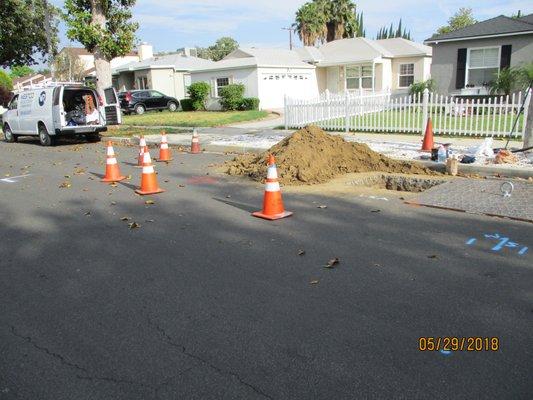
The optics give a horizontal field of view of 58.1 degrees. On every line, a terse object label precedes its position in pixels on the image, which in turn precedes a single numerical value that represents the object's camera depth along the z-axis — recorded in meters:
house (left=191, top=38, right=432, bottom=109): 31.48
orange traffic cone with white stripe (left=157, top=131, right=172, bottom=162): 12.40
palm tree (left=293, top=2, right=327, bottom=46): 48.97
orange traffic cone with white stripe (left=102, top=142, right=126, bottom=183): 9.69
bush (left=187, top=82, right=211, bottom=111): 31.66
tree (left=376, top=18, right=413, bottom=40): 69.69
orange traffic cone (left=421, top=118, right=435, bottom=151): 11.53
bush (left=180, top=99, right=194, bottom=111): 32.53
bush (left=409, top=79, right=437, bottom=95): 22.84
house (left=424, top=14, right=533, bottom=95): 20.69
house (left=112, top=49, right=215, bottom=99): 39.22
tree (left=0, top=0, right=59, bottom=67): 32.06
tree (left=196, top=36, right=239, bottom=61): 87.06
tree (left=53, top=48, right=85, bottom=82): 55.81
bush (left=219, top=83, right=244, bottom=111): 29.67
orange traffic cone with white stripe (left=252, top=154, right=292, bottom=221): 6.60
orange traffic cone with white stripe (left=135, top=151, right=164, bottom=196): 8.41
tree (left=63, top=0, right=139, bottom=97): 19.69
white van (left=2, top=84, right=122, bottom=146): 16.19
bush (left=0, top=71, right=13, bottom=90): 62.40
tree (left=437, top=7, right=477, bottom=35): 55.66
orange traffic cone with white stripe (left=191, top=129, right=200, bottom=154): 13.84
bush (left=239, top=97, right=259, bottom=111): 29.61
